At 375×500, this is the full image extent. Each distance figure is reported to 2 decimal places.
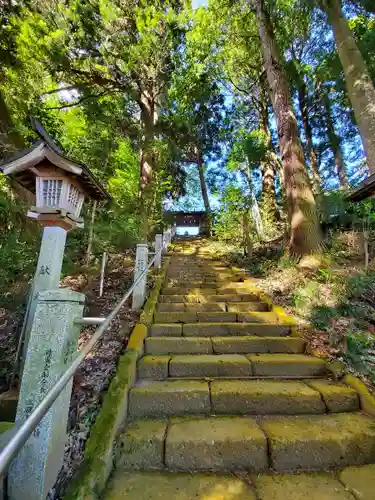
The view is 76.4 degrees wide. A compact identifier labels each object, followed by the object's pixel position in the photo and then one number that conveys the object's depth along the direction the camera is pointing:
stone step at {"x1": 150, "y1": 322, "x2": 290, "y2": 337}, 2.94
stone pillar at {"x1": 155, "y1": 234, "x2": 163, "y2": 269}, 5.57
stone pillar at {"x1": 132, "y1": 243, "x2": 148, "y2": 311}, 3.48
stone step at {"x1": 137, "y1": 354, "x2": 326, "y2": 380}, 2.29
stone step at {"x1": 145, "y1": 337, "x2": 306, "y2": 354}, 2.63
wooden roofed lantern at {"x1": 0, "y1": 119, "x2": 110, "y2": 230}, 2.04
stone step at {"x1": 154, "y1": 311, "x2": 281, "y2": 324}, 3.25
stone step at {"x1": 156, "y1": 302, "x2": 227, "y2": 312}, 3.50
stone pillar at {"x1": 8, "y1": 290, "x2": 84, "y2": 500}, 1.25
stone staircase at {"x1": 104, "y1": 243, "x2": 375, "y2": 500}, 1.43
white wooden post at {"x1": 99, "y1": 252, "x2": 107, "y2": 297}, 3.76
